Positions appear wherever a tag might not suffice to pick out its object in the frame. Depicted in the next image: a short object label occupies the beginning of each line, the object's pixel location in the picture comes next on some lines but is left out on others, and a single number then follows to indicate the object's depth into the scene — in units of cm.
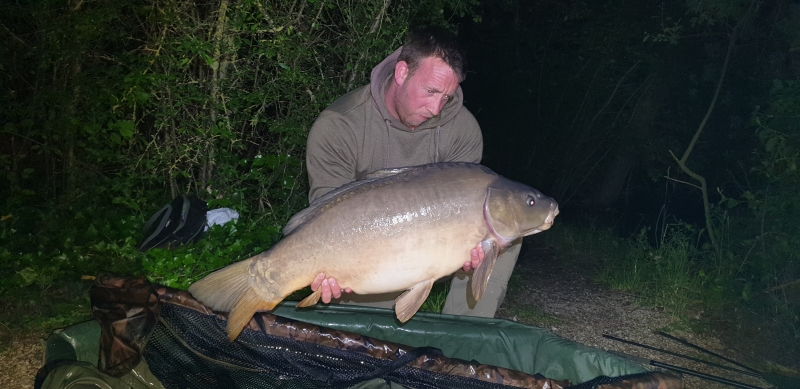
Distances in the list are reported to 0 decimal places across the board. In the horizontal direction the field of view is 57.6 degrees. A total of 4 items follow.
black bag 356
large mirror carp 196
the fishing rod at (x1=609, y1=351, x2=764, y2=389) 221
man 237
